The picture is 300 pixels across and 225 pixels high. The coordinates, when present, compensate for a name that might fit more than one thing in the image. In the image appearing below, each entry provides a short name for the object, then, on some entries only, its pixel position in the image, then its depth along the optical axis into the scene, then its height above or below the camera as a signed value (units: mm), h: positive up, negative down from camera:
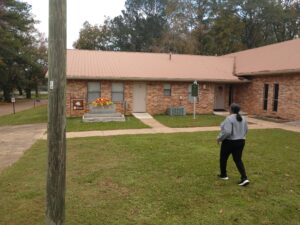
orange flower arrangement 16375 -809
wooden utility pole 2994 -300
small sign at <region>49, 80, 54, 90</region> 3068 +24
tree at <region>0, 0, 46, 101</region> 35875 +5124
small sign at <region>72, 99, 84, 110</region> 17719 -1013
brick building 17438 +507
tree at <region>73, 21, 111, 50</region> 47438 +8080
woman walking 5727 -876
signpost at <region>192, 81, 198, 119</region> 17303 +5
